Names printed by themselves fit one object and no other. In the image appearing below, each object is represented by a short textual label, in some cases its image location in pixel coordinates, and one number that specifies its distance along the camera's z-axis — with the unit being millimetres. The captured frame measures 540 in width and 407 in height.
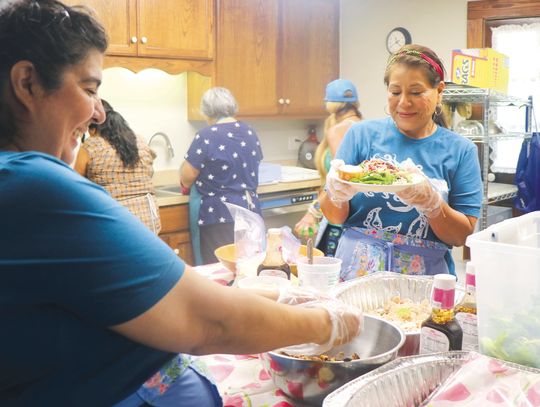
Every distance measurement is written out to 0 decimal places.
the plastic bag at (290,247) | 1725
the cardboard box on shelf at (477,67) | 3547
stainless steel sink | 3941
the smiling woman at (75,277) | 733
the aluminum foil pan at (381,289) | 1431
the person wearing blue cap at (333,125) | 3252
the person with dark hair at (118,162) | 3176
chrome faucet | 4176
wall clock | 4543
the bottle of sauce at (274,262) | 1536
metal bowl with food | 1001
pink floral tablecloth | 1086
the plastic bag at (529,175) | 3879
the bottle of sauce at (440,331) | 1065
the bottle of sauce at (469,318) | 1159
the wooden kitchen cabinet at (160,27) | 3518
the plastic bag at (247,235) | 1764
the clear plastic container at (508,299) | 1019
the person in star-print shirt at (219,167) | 3525
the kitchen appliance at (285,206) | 4141
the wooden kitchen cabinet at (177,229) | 3682
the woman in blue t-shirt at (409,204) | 1838
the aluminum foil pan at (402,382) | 918
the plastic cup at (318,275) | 1452
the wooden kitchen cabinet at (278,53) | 4129
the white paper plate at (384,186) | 1673
